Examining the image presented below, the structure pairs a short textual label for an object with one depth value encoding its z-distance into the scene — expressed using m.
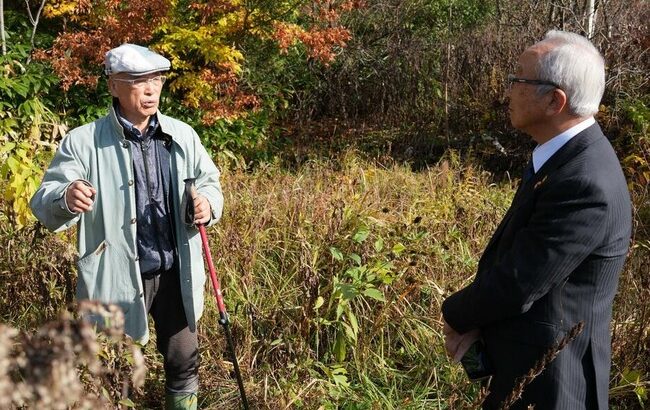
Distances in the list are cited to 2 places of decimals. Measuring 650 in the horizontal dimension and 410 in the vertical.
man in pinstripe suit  1.81
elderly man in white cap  2.59
